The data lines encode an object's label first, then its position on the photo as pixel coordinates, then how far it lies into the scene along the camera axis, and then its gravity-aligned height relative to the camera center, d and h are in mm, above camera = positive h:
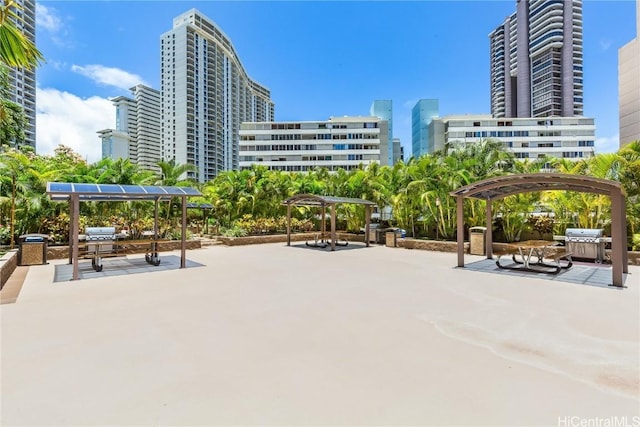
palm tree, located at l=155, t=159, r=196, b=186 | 17144 +2151
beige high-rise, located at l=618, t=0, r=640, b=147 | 42344 +16400
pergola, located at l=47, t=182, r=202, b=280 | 7613 +532
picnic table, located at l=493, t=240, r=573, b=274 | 8555 -1380
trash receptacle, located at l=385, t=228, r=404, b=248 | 15586 -1066
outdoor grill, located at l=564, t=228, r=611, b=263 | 9828 -860
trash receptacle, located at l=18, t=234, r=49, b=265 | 9594 -1053
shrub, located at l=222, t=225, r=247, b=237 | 16531 -914
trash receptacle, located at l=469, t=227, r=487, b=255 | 12219 -952
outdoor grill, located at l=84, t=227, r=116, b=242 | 9891 -616
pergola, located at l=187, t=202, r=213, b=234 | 18406 +373
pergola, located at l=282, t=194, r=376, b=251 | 13895 +526
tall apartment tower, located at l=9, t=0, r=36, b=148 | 77312 +31008
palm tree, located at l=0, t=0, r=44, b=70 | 4254 +2244
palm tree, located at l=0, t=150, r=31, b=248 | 9754 +1156
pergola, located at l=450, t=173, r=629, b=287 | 7188 +659
